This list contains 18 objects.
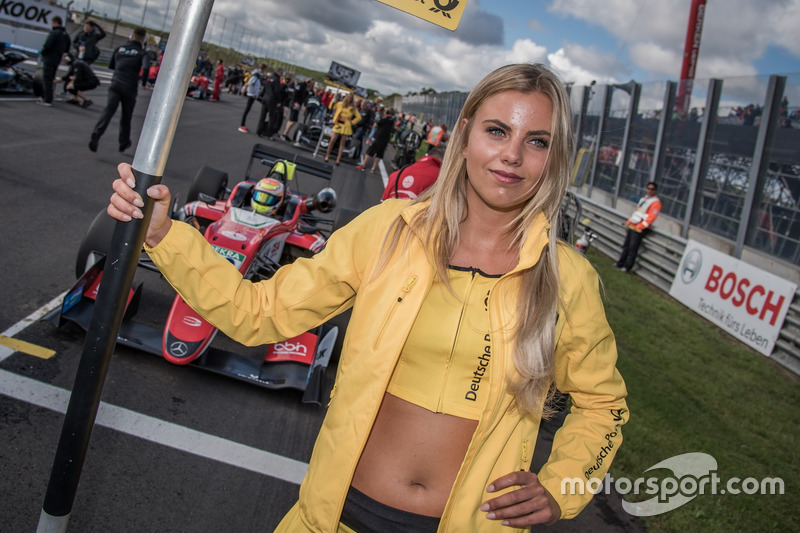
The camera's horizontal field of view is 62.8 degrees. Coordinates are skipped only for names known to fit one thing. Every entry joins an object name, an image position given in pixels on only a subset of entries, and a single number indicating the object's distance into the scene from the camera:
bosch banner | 8.84
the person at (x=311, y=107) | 26.17
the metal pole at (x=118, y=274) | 1.29
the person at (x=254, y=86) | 21.88
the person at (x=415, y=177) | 6.70
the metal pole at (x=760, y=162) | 9.60
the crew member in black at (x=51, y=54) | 14.18
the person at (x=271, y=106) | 19.73
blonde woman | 1.70
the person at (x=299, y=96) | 26.32
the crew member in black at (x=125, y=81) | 11.34
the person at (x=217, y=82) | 32.97
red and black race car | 4.52
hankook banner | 17.23
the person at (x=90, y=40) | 18.66
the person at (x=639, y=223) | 12.59
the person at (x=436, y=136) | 24.27
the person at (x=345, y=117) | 18.31
